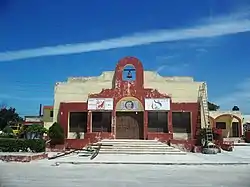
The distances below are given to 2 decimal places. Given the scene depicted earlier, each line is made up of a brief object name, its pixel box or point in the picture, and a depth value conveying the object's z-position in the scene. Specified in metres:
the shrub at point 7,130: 27.44
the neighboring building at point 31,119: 33.74
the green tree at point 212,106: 42.69
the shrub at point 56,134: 16.89
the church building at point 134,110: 17.52
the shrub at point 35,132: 18.41
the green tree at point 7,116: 42.72
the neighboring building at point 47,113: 25.62
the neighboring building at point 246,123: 30.53
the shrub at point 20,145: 13.66
